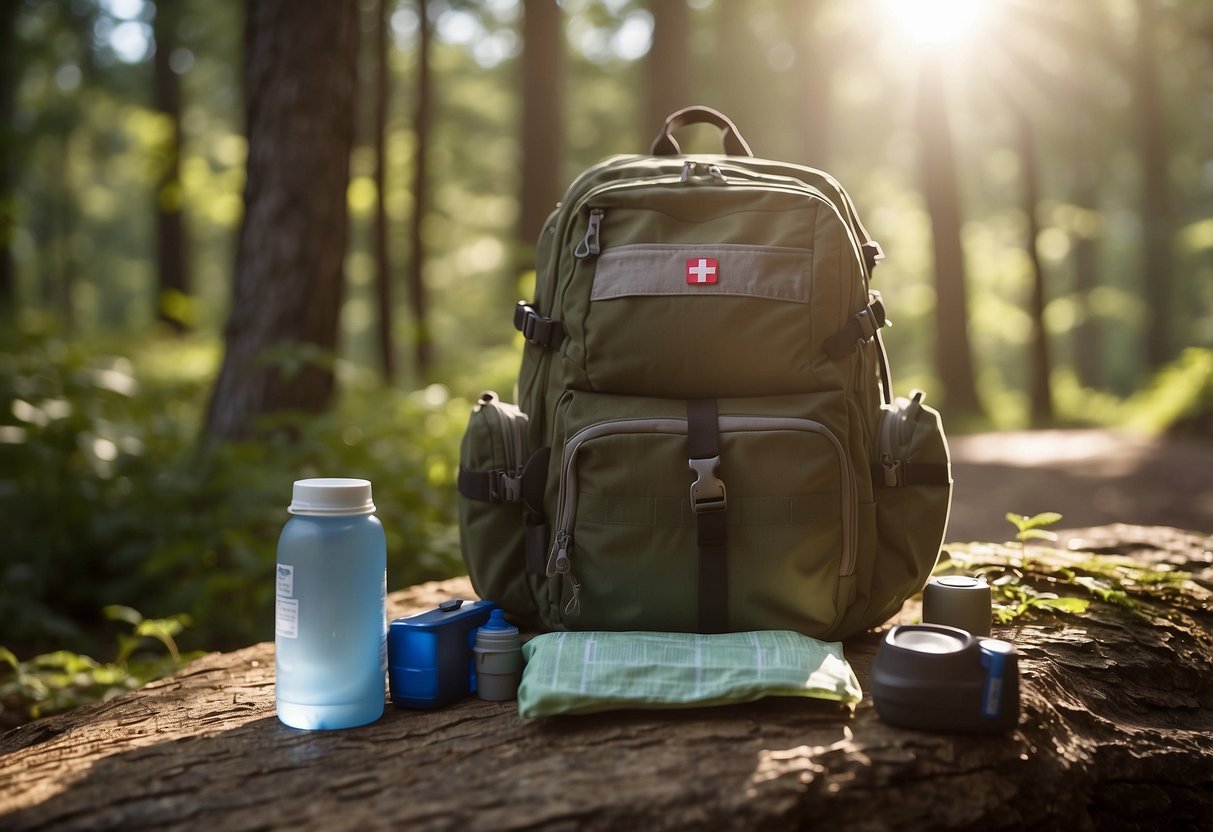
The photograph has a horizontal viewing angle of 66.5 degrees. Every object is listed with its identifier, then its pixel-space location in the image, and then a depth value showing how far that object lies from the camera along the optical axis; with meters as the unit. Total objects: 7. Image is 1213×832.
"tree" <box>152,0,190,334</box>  13.71
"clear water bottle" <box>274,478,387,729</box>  1.89
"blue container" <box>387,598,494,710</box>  2.05
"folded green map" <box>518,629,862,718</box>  1.87
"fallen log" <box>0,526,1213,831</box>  1.58
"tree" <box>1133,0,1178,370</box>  13.80
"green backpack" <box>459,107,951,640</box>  2.21
